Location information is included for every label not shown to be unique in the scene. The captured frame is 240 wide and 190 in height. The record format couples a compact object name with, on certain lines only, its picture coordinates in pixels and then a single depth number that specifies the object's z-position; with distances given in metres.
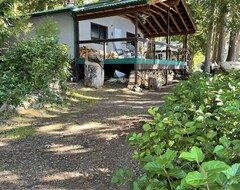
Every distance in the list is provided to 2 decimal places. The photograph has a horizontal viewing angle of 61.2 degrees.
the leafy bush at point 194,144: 0.63
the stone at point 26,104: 4.69
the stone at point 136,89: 7.64
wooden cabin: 7.94
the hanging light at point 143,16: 10.37
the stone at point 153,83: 8.63
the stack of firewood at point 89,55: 8.04
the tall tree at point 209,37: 10.77
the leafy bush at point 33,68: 5.00
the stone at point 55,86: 5.50
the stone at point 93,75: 7.49
